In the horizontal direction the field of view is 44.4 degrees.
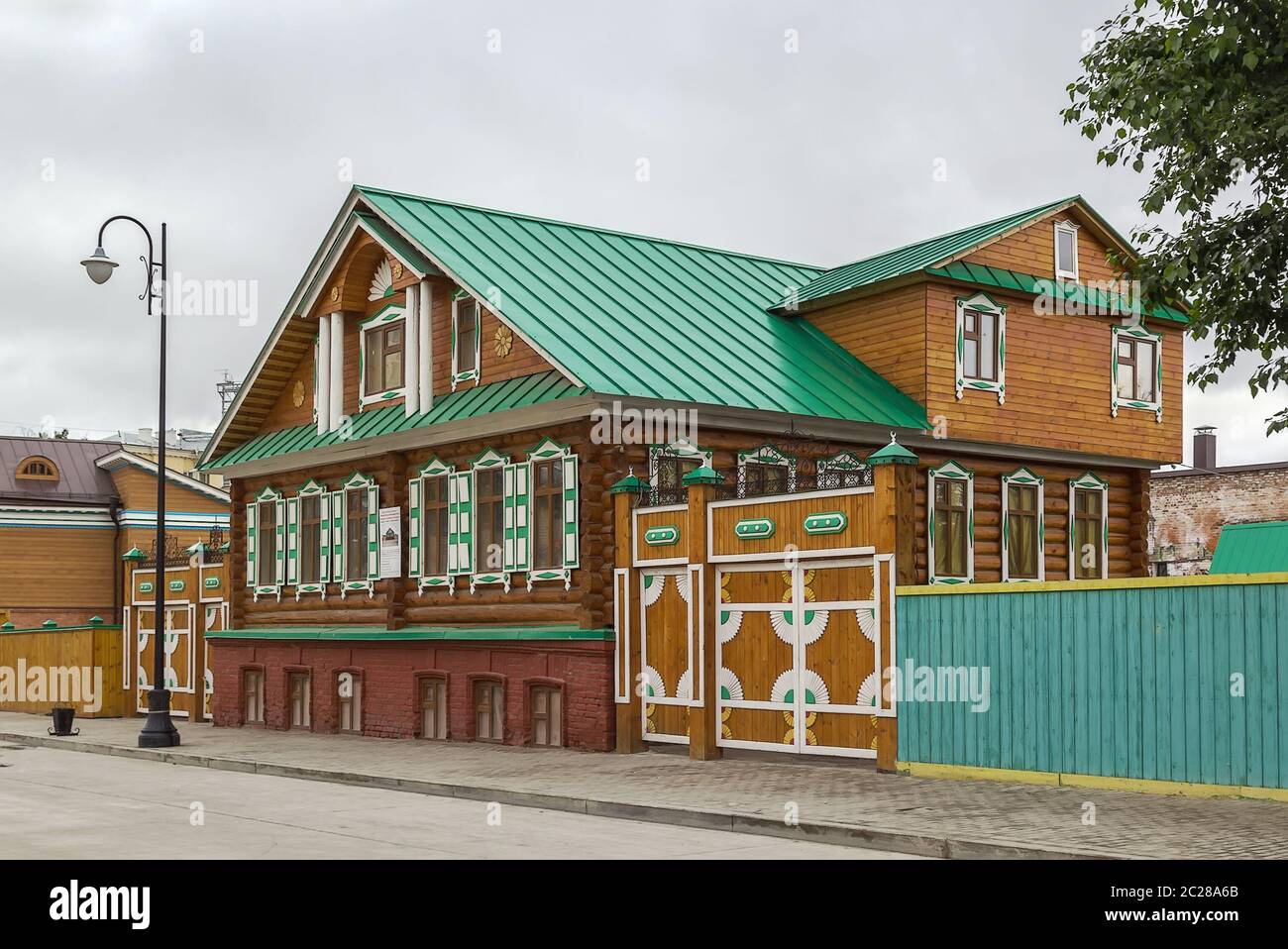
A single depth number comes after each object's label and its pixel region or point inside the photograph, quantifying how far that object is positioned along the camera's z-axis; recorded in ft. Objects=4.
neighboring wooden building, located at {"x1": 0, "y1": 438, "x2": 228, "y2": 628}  164.35
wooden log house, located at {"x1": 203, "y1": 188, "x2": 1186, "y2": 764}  66.39
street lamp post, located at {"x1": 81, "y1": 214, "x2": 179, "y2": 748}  83.15
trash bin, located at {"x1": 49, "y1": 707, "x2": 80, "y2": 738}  98.07
